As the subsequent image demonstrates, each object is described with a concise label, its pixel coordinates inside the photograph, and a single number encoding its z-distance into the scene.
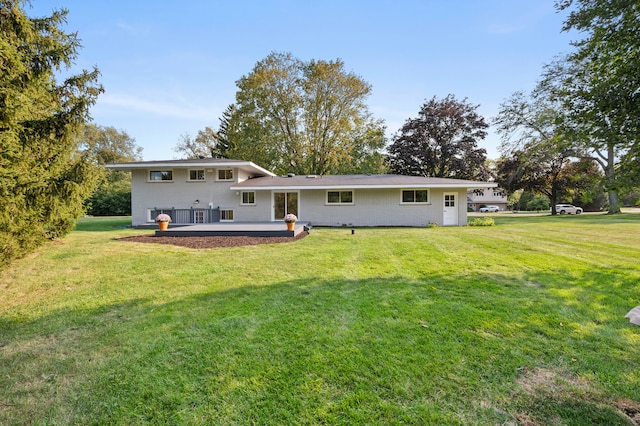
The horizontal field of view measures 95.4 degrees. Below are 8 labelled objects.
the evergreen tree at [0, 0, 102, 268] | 4.49
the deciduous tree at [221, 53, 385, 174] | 27.89
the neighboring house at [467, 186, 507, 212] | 56.48
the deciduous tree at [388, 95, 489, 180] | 28.42
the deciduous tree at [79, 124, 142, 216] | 28.59
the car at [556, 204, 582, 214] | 33.97
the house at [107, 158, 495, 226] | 16.31
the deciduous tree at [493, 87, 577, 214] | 25.98
